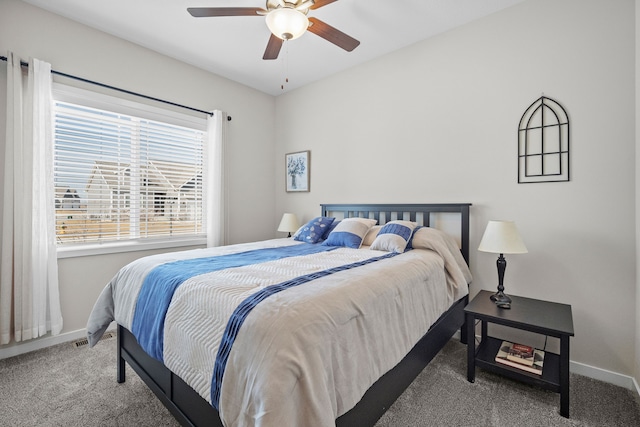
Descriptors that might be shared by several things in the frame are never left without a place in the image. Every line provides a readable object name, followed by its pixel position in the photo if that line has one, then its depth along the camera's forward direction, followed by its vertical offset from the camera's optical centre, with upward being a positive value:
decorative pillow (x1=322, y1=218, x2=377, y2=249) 2.68 -0.23
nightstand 1.67 -0.73
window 2.63 +0.36
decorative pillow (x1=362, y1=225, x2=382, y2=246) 2.75 -0.26
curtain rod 2.36 +1.14
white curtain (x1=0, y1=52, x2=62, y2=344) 2.25 -0.06
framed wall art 3.94 +0.51
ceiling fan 1.81 +1.26
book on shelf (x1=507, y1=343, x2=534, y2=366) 1.90 -0.98
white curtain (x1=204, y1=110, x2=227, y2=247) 3.51 +0.32
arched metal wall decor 2.17 +0.52
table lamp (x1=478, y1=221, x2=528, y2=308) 2.00 -0.22
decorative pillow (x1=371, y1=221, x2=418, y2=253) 2.38 -0.24
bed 0.99 -0.57
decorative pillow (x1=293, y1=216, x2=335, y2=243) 3.06 -0.25
